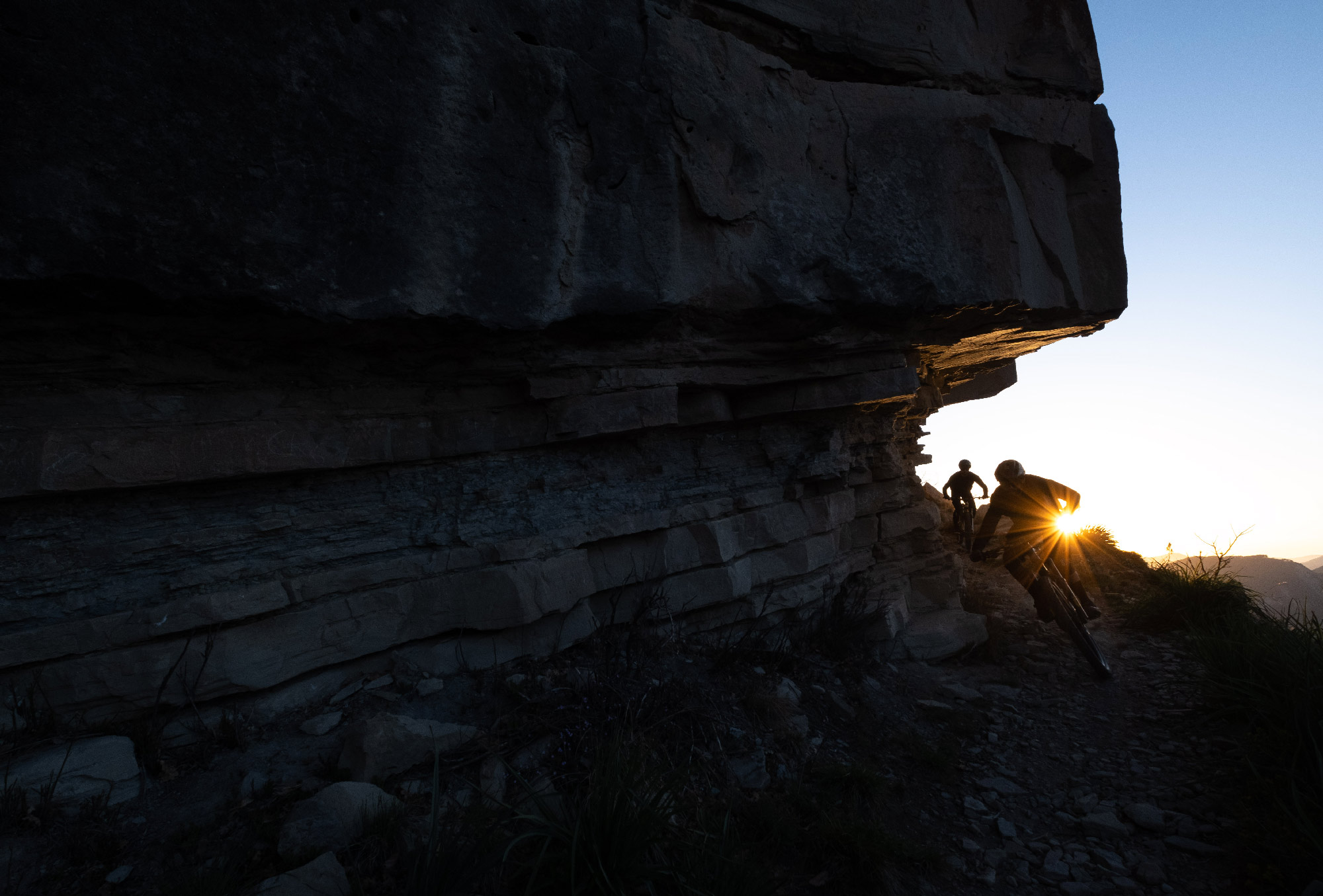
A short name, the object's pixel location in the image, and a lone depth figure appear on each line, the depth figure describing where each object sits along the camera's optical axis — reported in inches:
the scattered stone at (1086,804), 130.0
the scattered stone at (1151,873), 108.7
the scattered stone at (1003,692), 179.9
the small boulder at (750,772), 121.3
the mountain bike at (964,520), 303.6
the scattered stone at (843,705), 153.1
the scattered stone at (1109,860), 113.5
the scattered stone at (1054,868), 112.0
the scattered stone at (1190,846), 113.1
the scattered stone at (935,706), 165.3
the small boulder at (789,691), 148.3
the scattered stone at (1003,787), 136.2
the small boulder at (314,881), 77.9
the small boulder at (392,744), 101.3
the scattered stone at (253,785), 96.7
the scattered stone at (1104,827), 121.5
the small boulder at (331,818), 86.0
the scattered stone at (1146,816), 121.7
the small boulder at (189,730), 104.2
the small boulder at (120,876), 81.9
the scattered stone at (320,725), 110.3
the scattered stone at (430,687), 121.3
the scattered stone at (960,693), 175.5
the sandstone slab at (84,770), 89.3
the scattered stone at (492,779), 103.3
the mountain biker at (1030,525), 203.0
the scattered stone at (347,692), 118.0
